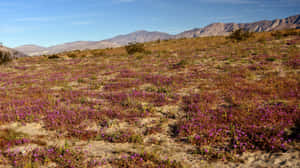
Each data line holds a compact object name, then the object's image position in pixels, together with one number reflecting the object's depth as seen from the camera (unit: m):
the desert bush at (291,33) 41.20
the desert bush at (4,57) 32.59
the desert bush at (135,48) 39.78
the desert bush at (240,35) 42.22
